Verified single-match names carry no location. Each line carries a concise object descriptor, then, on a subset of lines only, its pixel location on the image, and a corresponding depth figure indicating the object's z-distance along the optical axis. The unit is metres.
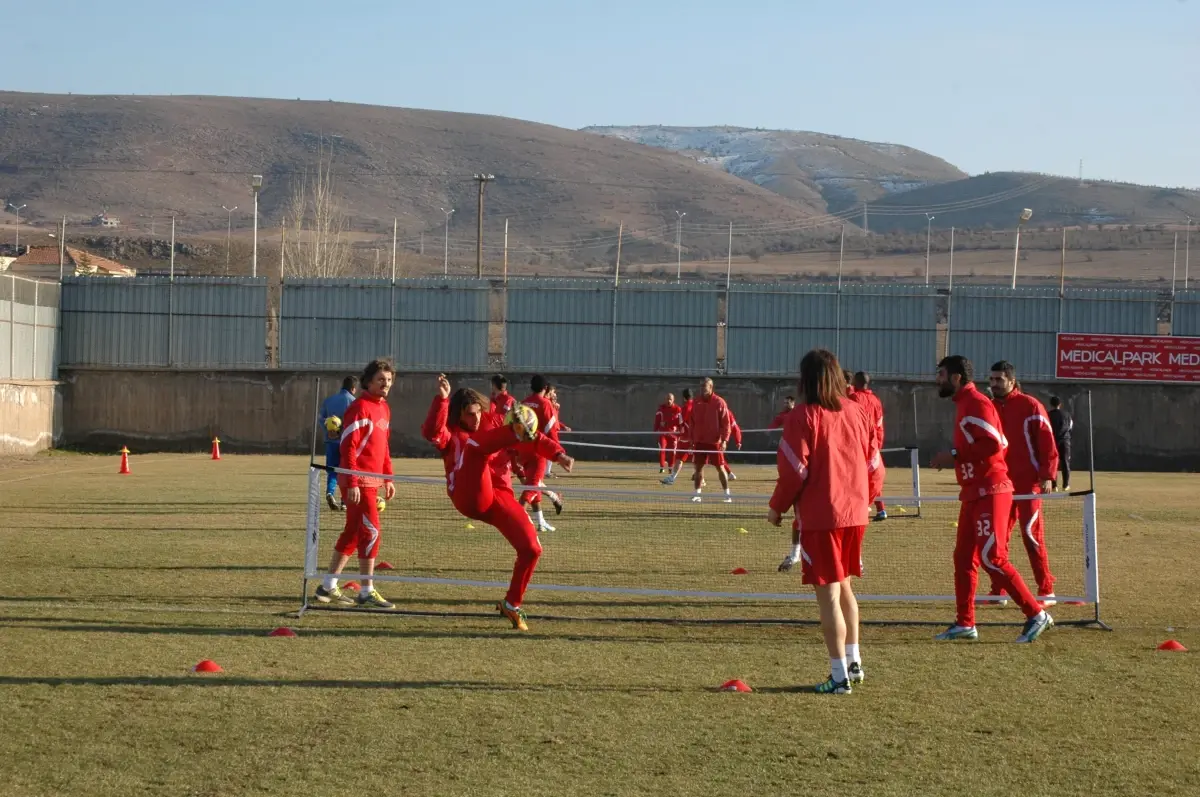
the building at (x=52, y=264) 67.00
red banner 38.75
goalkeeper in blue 19.62
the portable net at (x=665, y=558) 11.79
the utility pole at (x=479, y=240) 51.52
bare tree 71.06
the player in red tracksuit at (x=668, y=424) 32.35
